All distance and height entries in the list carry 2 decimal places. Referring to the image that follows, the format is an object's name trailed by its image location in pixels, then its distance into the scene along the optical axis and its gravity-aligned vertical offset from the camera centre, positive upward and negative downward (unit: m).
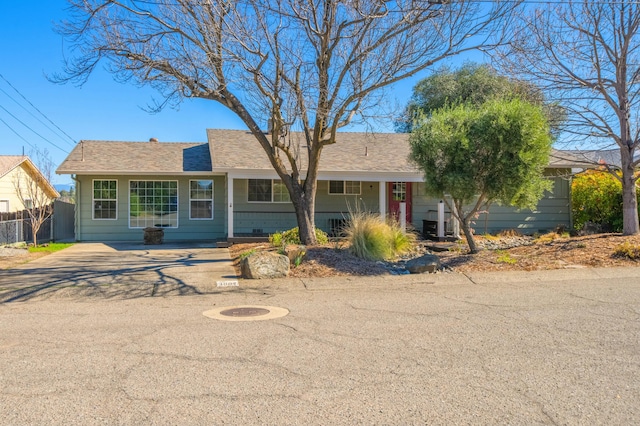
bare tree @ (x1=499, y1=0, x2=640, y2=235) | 12.38 +3.49
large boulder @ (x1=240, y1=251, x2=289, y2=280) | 9.95 -1.16
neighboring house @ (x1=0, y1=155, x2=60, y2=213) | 23.01 +1.53
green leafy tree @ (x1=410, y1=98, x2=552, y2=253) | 10.90 +1.31
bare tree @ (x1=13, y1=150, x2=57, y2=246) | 15.93 +0.39
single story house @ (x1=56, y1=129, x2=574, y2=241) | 17.92 +0.52
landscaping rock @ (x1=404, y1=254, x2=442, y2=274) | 10.51 -1.21
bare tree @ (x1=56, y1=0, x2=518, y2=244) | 10.68 +3.59
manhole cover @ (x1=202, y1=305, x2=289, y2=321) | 6.66 -1.48
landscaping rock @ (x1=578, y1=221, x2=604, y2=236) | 17.15 -0.68
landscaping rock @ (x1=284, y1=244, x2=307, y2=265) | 10.99 -1.00
